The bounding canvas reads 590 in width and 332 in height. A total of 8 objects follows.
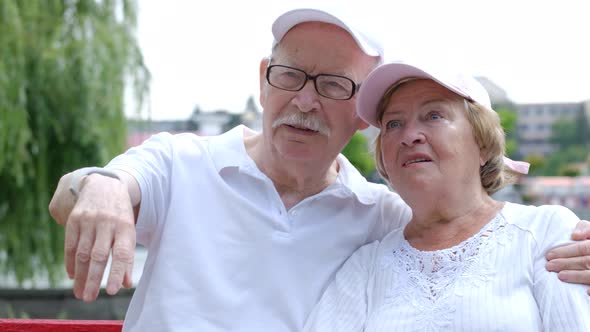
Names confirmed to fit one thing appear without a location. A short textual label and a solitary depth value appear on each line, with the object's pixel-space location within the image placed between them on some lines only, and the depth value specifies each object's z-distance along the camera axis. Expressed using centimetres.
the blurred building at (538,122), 9162
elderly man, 202
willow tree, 614
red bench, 229
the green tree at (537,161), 4034
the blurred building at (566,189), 5647
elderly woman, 184
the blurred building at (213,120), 2962
